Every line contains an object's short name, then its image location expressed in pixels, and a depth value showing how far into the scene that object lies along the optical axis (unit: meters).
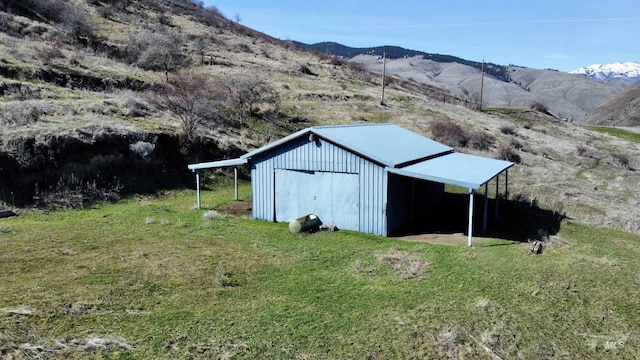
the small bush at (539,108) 71.32
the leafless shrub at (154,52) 45.19
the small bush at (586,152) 40.22
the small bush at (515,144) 39.50
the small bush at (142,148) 24.45
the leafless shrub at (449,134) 37.94
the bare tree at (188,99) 29.42
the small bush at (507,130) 44.67
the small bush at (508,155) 34.97
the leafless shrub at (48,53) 33.50
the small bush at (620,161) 37.97
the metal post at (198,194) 20.78
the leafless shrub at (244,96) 38.69
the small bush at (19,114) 22.52
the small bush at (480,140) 38.12
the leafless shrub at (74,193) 19.33
